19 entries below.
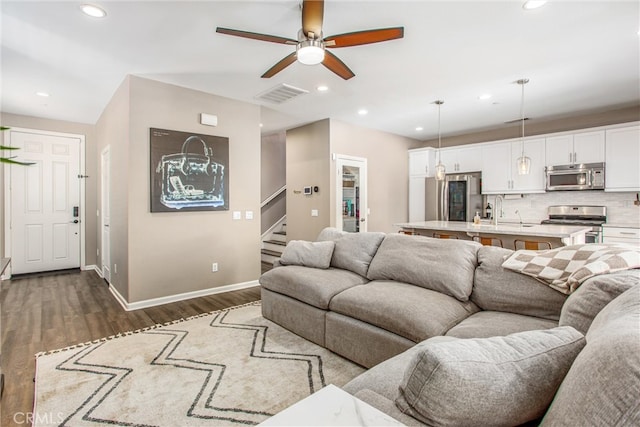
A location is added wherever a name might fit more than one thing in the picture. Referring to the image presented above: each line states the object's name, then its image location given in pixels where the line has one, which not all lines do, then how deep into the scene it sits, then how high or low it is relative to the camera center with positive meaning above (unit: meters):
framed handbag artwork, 3.82 +0.52
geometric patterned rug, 1.86 -1.15
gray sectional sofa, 0.74 -0.49
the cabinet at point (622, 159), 4.66 +0.77
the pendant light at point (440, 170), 4.69 +0.60
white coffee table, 0.72 -0.47
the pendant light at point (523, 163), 3.92 +0.60
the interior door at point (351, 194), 5.71 +0.33
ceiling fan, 2.14 +1.27
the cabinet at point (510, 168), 5.59 +0.80
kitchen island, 3.54 -0.25
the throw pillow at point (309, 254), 3.25 -0.44
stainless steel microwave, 4.97 +0.55
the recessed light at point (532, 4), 2.38 +1.56
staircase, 6.42 -0.71
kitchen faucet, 6.30 +0.04
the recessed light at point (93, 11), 2.43 +1.56
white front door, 5.14 +0.15
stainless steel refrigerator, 6.25 +0.28
